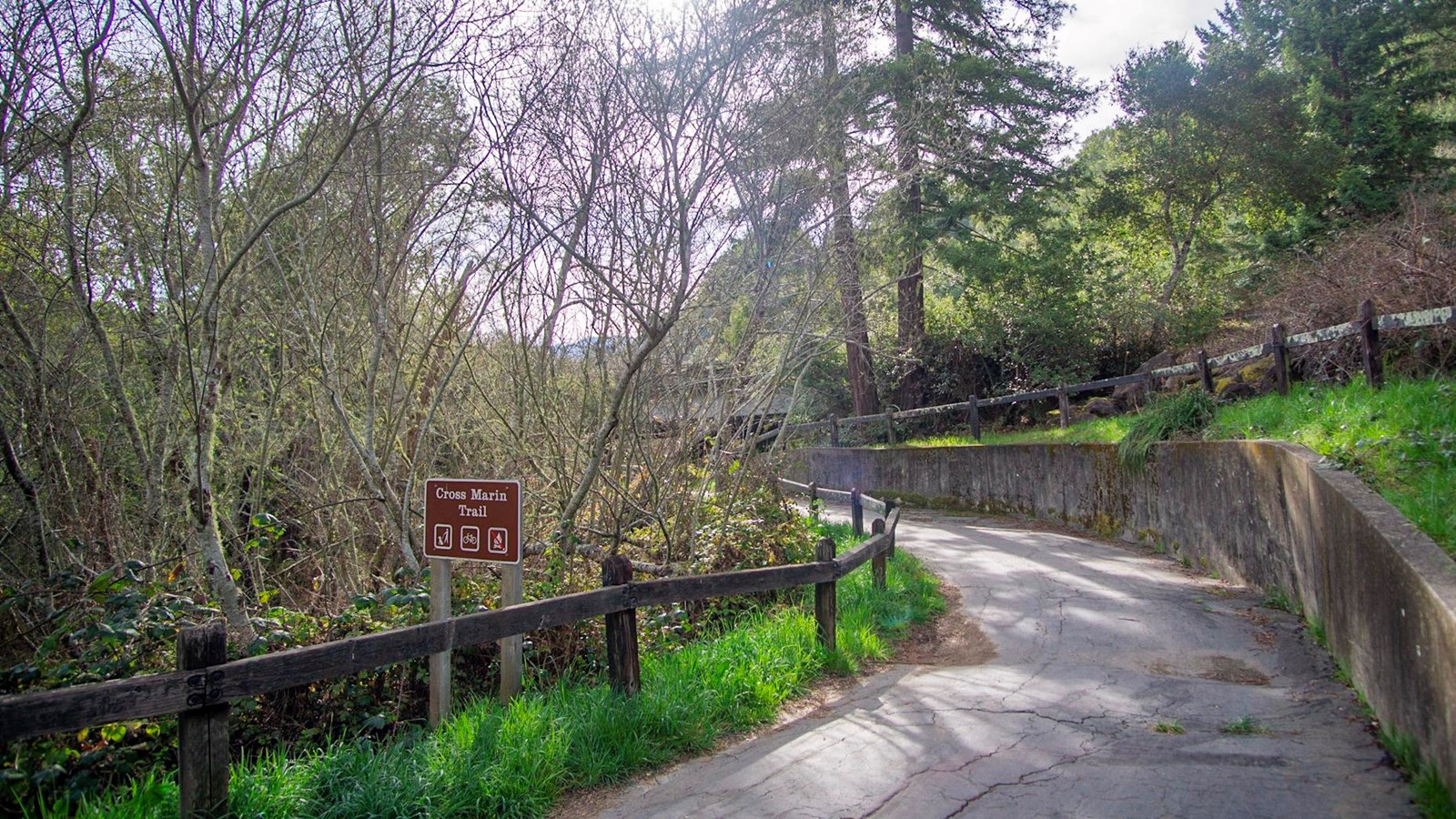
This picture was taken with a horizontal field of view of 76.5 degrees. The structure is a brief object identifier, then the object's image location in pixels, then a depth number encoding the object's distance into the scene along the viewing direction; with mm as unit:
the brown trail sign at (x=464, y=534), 5449
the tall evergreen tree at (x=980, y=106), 19281
